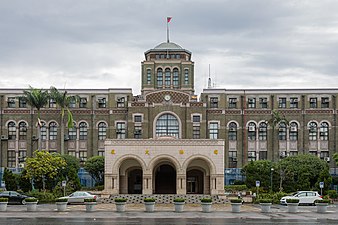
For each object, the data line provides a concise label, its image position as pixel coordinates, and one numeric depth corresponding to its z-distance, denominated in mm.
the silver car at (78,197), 48469
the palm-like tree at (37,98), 64312
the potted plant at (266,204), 39219
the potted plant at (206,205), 38344
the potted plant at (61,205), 38881
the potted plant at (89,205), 38125
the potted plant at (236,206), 38375
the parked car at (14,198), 48562
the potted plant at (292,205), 38188
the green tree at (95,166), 63375
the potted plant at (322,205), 38150
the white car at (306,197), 47812
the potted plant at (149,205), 38469
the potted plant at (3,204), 38756
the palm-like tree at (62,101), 65562
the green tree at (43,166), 53938
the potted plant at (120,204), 38688
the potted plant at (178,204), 38469
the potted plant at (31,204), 38938
